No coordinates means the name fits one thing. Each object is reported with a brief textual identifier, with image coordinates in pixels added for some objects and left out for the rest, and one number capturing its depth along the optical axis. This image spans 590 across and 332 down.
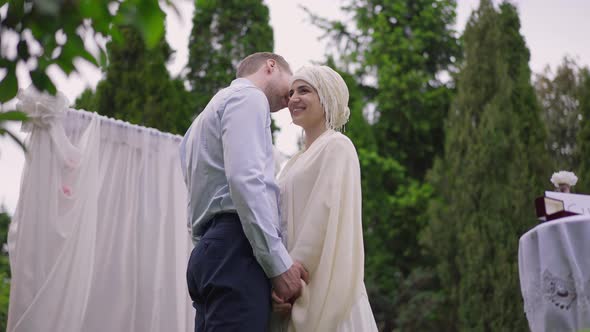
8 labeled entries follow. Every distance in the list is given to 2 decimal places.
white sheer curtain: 3.20
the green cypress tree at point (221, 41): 10.87
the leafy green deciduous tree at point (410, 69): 12.04
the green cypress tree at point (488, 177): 7.60
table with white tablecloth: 2.89
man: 1.81
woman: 1.92
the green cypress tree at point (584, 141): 8.01
